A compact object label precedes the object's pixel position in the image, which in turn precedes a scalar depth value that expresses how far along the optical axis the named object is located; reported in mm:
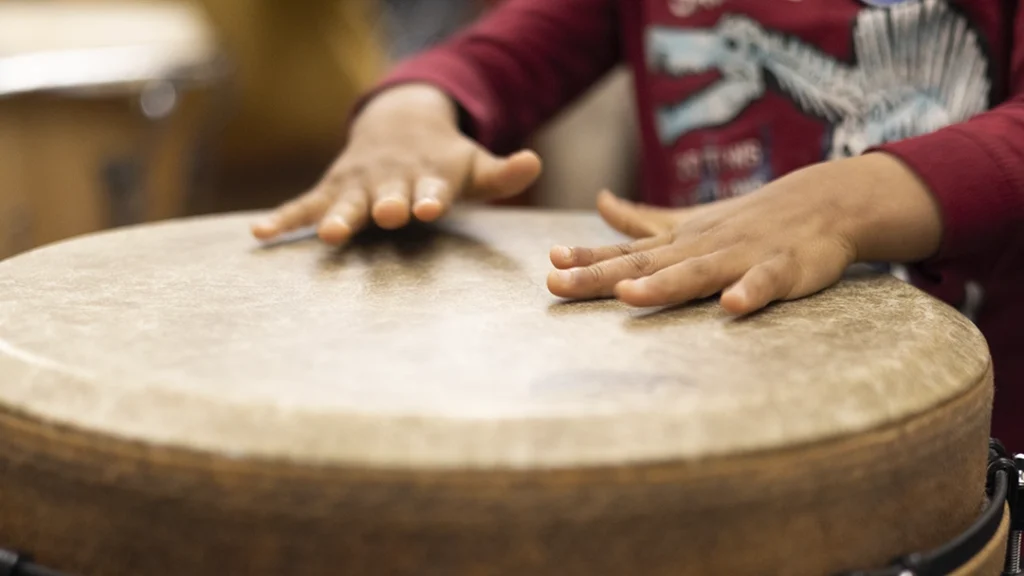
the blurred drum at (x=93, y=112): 1250
